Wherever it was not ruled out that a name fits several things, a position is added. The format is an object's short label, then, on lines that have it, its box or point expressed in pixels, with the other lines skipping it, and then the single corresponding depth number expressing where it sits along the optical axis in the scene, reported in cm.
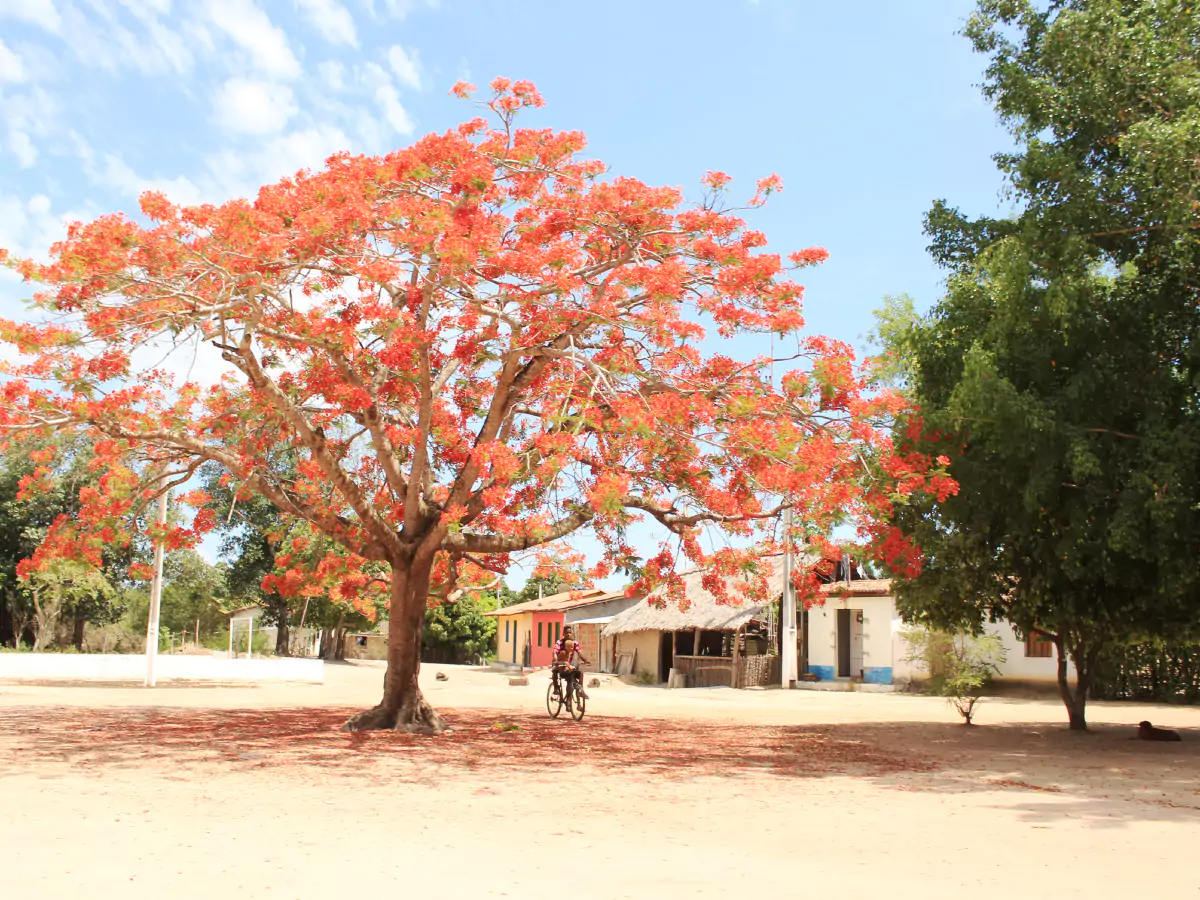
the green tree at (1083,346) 1242
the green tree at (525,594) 6976
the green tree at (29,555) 3447
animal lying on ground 1575
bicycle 1911
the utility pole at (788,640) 2905
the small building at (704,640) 3206
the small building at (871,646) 2839
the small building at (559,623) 4367
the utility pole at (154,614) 2278
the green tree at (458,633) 5919
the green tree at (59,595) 3422
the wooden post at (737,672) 3164
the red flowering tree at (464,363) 1188
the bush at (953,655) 2750
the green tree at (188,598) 4112
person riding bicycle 1912
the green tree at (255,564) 4161
